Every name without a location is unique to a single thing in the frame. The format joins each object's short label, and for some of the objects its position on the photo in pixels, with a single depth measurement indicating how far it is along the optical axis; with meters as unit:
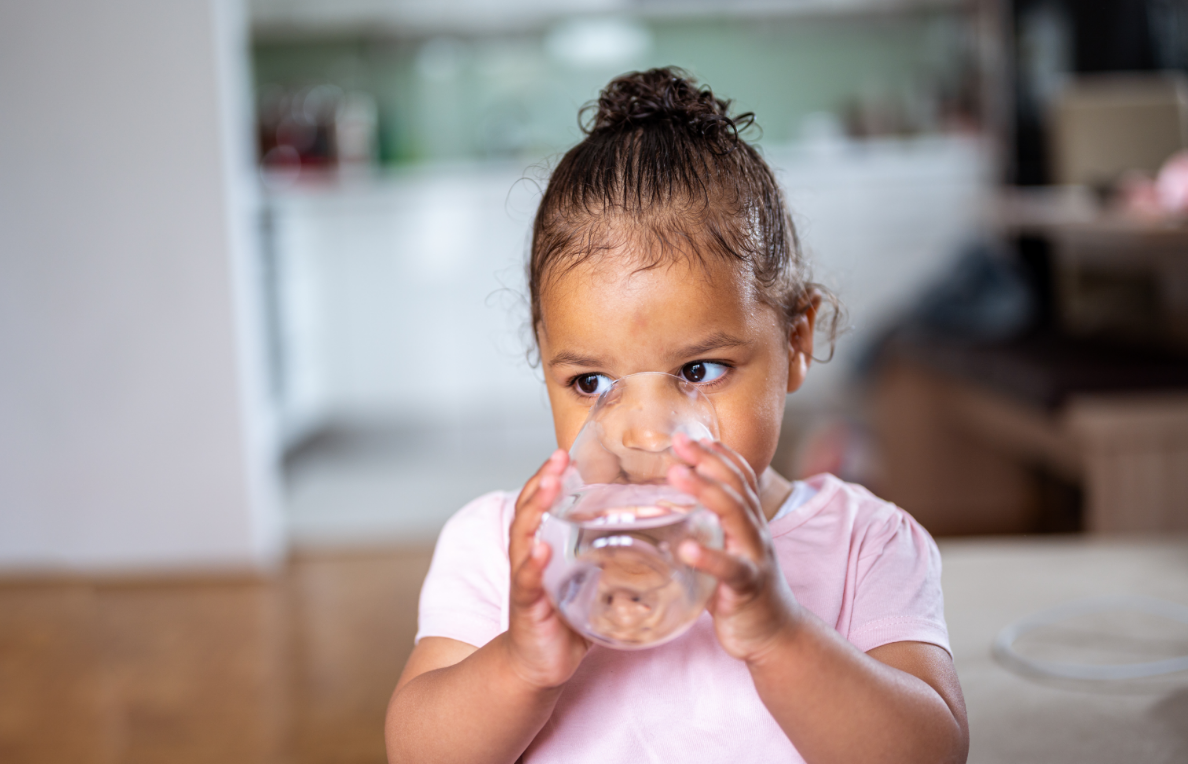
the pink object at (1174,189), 2.08
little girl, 0.55
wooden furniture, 1.76
